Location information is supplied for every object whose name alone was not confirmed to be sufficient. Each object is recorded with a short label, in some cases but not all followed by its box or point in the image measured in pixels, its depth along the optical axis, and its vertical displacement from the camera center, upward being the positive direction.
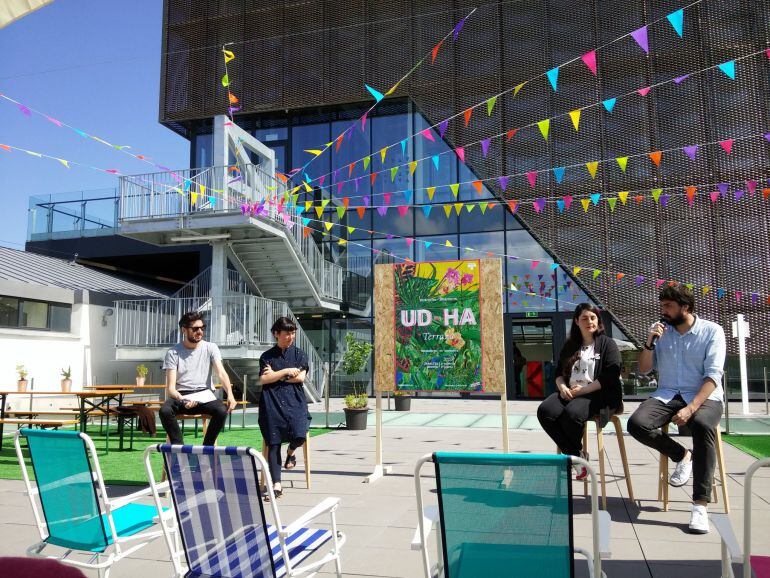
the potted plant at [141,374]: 14.25 -0.85
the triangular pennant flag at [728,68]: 8.57 +3.65
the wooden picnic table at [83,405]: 8.18 -0.93
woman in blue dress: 5.59 -0.56
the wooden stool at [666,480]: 4.66 -1.15
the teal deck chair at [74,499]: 2.93 -0.78
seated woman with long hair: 5.01 -0.43
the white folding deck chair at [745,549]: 2.11 -0.76
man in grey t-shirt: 5.91 -0.46
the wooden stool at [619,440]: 4.90 -0.89
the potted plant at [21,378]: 12.54 -0.81
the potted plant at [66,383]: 13.03 -0.93
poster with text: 6.23 +0.08
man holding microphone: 4.57 -0.43
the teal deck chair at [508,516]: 2.15 -0.65
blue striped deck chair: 2.52 -0.74
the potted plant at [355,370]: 11.42 -0.96
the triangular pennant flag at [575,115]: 10.71 +3.72
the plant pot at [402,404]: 15.50 -1.72
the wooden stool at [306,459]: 5.75 -1.16
